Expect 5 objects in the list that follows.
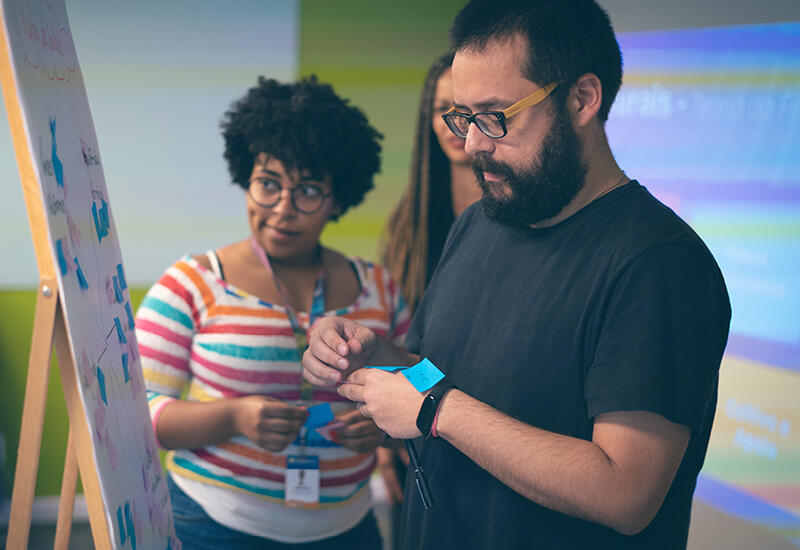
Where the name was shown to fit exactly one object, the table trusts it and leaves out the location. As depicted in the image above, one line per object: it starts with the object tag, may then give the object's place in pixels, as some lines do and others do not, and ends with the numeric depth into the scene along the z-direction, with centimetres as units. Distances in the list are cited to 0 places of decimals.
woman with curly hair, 155
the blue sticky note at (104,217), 131
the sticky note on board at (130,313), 138
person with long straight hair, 225
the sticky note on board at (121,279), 137
